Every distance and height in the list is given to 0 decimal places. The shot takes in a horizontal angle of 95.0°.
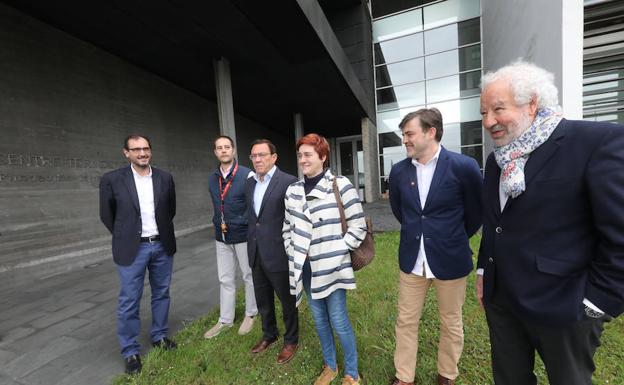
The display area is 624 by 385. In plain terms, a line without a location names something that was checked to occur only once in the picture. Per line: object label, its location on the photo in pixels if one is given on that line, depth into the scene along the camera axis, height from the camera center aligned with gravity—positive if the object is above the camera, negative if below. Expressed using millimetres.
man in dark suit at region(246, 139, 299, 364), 2480 -583
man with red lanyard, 2955 -504
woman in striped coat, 2025 -494
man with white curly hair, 1069 -242
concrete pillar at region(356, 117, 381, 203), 13125 +527
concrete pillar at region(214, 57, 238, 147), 6452 +2000
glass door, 16875 +944
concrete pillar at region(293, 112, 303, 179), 11609 +2204
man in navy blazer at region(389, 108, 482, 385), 1898 -437
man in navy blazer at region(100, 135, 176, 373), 2545 -452
